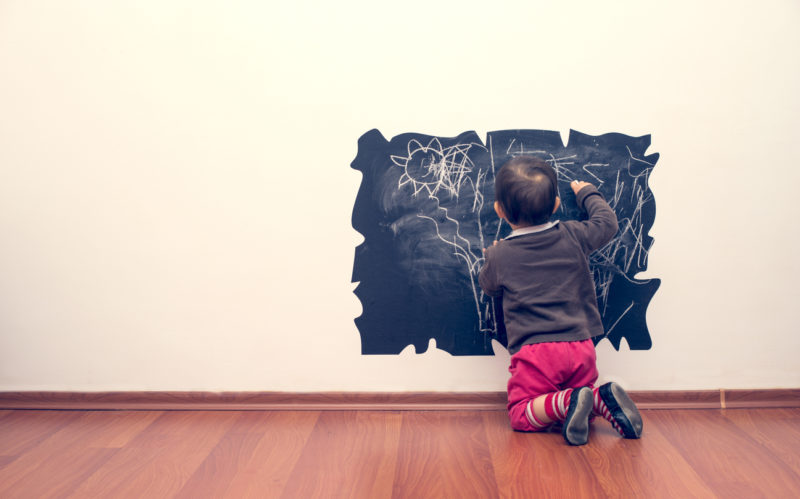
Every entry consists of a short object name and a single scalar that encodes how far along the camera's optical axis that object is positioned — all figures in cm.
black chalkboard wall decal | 172
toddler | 160
